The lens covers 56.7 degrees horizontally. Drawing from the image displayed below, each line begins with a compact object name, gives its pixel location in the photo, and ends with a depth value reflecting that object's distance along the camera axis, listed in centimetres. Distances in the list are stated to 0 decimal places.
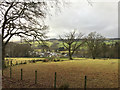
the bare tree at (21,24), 1136
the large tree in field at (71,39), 4409
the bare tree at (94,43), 4688
